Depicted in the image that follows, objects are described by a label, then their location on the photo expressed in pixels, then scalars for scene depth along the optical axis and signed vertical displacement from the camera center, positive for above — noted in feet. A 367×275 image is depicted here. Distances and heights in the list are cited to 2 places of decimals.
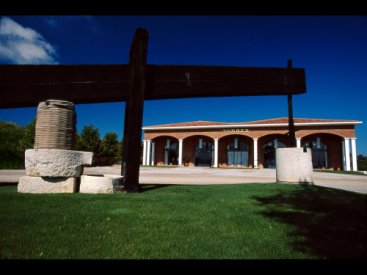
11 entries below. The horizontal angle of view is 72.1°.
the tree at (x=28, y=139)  70.33 +5.68
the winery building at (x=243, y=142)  81.71 +8.15
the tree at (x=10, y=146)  61.58 +3.67
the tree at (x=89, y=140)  78.64 +6.49
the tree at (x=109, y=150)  83.35 +3.72
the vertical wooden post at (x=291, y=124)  22.76 +3.92
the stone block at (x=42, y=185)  17.03 -1.74
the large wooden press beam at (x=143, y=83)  17.74 +5.90
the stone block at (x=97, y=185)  18.07 -1.74
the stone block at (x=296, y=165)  24.49 +0.02
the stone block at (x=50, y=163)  16.98 -0.22
